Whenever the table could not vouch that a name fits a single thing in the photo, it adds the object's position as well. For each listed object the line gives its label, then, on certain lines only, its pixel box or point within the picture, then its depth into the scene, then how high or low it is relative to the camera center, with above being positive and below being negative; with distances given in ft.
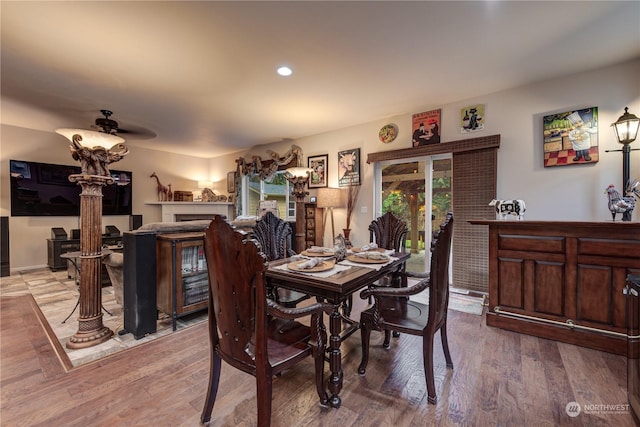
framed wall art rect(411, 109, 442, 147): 12.32 +4.09
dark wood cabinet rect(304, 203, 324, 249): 15.48 -0.87
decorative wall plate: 13.58 +4.22
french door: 12.77 +0.88
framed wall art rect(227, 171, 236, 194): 21.74 +2.54
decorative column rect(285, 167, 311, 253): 14.43 +0.95
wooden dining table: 4.73 -1.48
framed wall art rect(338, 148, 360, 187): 14.93 +2.62
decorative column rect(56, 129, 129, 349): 7.19 -0.47
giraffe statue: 21.02 +1.74
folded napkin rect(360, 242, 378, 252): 7.58 -1.08
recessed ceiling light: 9.08 +5.08
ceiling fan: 13.50 +4.96
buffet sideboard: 6.63 -1.92
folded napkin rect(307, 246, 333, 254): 7.43 -1.13
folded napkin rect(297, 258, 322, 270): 5.51 -1.15
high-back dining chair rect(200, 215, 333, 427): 3.61 -1.60
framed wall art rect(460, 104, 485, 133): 11.25 +4.12
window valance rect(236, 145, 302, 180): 17.62 +3.61
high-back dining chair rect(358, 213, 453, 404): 4.99 -2.29
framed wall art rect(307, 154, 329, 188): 16.24 +2.70
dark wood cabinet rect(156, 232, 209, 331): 7.93 -1.97
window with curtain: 19.71 +1.52
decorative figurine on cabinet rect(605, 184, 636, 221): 7.09 +0.19
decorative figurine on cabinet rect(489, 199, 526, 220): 8.40 +0.09
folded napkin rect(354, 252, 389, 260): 6.42 -1.12
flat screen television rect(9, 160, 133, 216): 15.28 +1.42
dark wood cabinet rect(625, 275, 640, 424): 4.43 -2.34
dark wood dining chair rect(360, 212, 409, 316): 8.68 -0.71
